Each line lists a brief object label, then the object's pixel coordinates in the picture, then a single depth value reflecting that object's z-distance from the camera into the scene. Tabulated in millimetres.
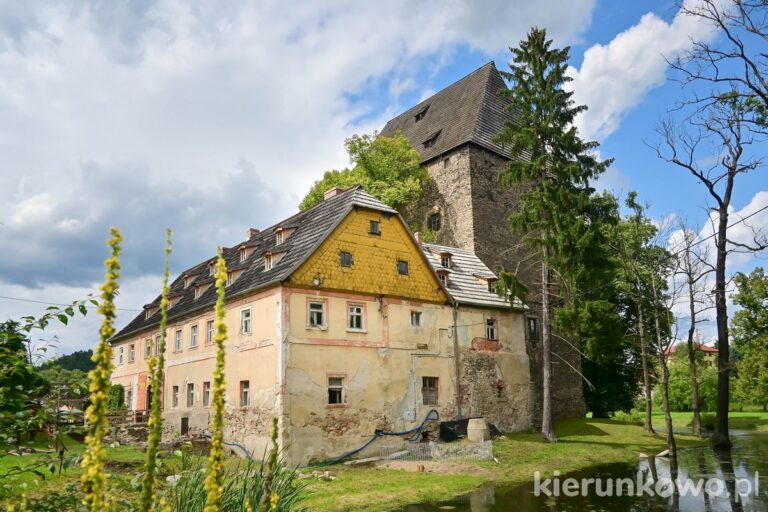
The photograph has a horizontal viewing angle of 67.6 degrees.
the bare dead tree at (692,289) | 23347
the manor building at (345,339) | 20812
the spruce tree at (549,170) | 25203
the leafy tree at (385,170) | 34625
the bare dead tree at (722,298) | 24709
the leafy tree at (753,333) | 41781
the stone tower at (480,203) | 32812
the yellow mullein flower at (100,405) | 2406
